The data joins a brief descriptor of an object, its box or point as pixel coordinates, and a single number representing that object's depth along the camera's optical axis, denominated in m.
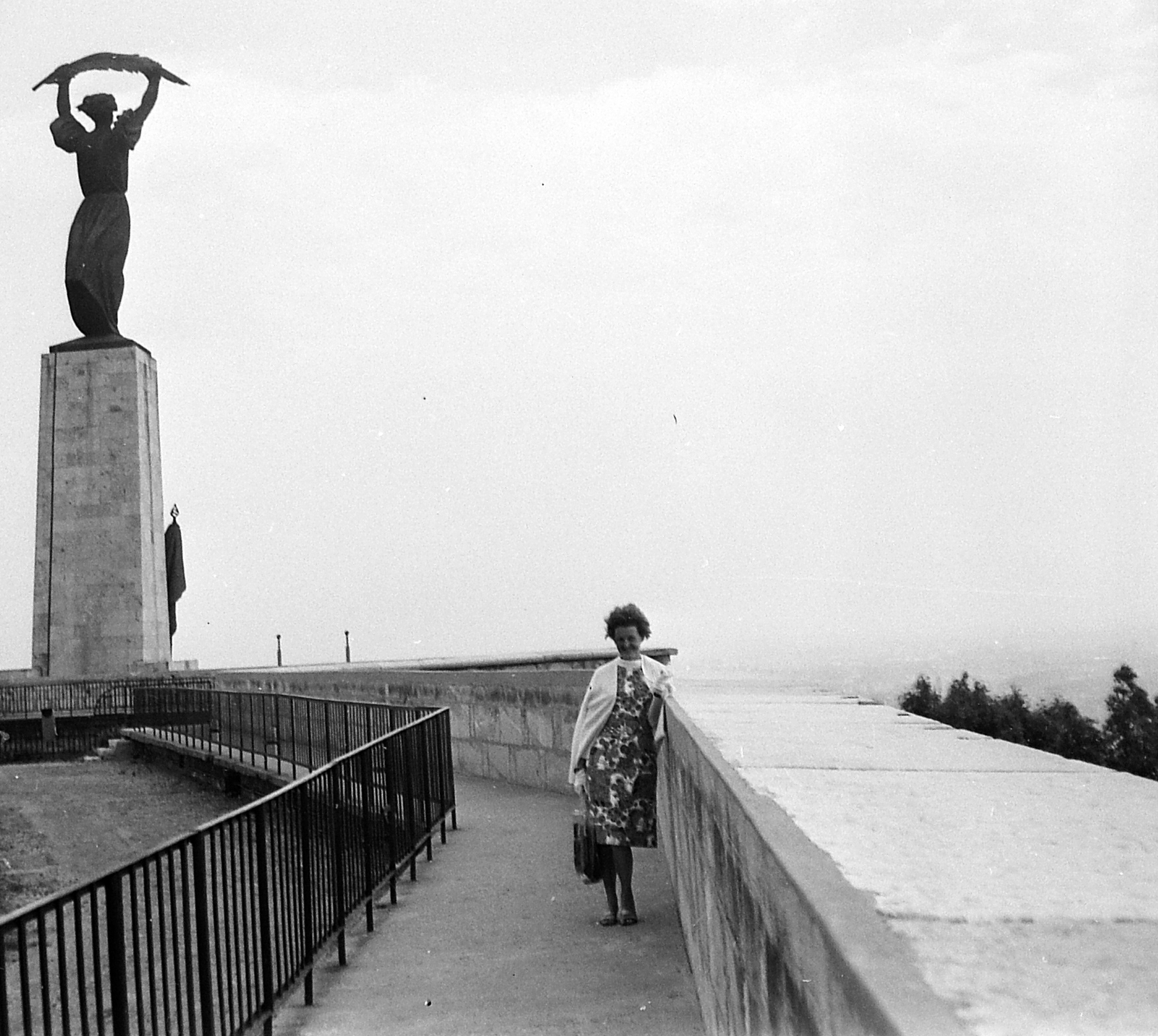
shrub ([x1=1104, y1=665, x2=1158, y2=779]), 20.80
